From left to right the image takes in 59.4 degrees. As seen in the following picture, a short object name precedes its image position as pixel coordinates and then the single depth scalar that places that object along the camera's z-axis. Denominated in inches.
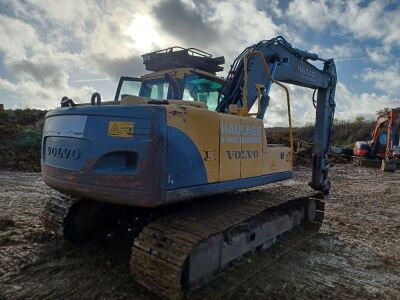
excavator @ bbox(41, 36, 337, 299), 125.2
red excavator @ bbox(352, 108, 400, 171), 778.9
